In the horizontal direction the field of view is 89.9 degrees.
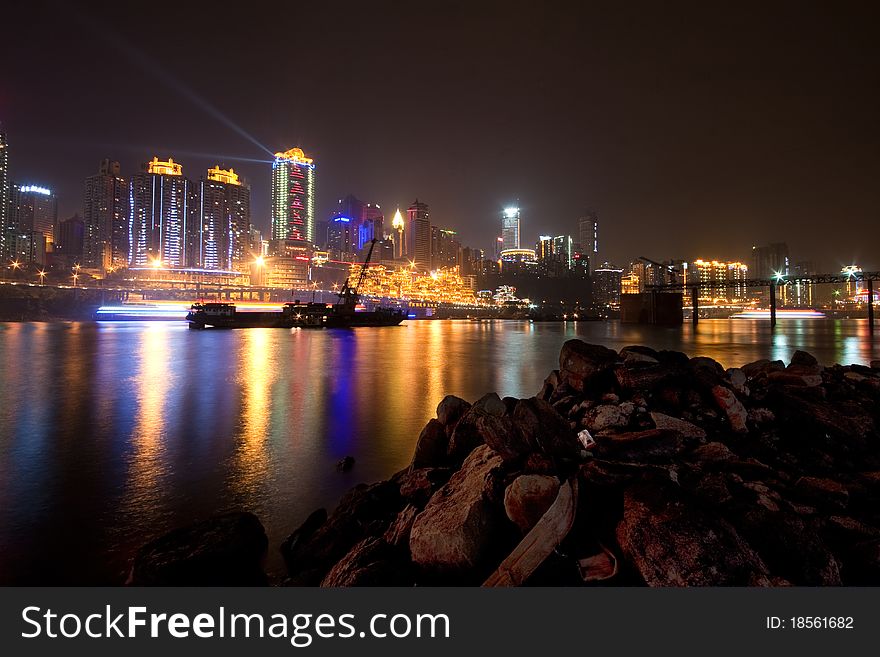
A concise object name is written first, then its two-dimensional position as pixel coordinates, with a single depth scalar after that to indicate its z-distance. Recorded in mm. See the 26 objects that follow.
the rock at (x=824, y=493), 4891
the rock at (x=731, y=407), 7043
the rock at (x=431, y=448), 7277
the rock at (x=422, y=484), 5750
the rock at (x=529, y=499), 4129
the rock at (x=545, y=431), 5277
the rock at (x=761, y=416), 7359
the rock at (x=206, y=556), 4680
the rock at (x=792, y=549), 3717
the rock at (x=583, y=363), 8875
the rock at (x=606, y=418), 6816
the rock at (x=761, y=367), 11543
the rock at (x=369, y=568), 3965
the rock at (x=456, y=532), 4031
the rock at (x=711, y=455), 5668
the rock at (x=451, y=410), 8102
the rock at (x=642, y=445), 5715
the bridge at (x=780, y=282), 105062
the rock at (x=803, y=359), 10633
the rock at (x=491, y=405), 7059
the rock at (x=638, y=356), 8641
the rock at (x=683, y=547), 3525
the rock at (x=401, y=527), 4676
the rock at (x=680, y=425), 6246
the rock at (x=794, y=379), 9172
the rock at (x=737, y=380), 8297
